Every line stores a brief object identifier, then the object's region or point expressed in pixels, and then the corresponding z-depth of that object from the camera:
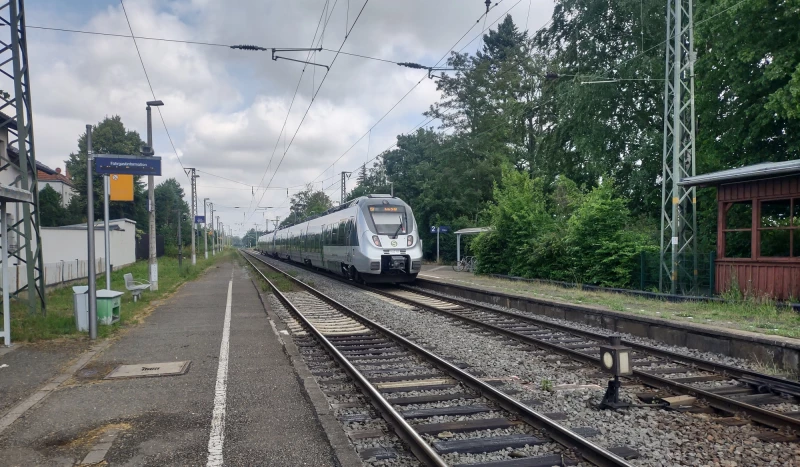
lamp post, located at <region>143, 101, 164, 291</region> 20.24
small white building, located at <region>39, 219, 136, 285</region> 20.34
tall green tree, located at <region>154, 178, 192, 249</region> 59.16
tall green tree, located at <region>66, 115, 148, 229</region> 53.47
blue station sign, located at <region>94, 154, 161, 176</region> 13.03
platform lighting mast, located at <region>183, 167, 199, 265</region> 49.03
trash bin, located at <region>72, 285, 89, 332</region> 11.20
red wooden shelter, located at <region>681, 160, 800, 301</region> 13.03
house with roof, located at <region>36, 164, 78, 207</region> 55.58
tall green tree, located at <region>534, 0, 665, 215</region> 24.39
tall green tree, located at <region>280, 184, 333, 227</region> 91.14
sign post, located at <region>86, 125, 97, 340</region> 10.20
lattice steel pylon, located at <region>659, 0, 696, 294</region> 15.90
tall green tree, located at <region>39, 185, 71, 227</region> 41.91
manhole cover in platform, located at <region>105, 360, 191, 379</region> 7.89
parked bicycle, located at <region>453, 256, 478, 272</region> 30.97
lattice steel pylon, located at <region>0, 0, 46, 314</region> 11.84
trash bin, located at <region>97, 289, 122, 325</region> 12.01
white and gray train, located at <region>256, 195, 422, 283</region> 20.42
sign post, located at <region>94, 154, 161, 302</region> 13.05
